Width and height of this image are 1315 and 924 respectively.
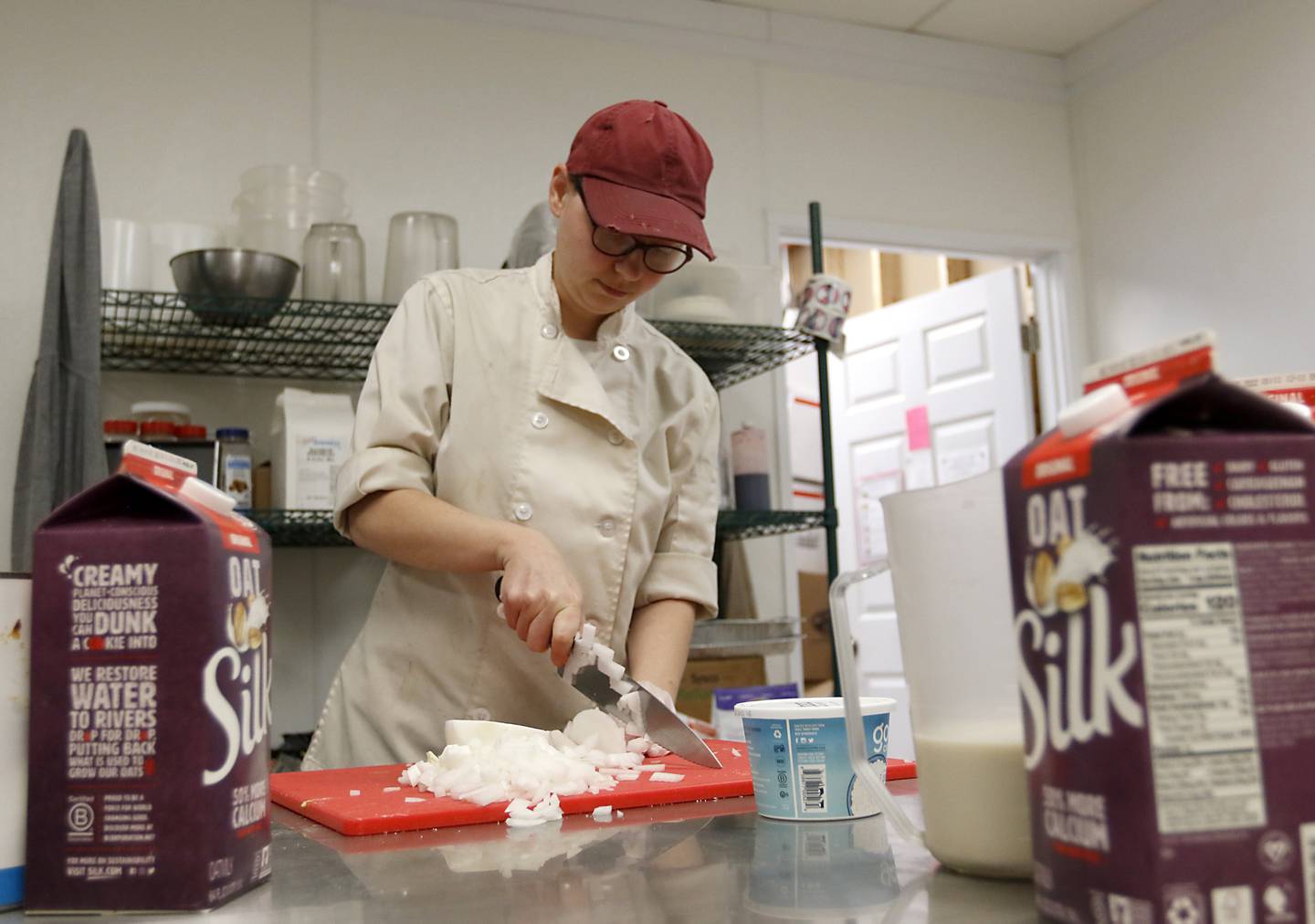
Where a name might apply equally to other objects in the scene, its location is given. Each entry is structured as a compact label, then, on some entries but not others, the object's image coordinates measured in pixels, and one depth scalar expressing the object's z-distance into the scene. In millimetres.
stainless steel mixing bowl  2198
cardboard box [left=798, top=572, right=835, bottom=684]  3709
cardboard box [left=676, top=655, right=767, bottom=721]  2582
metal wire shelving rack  2266
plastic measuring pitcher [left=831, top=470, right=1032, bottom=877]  568
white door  3598
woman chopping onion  1394
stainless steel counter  562
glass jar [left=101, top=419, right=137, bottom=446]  2221
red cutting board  846
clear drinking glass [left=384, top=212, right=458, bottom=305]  2432
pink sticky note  3906
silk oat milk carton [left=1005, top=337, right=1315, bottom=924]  424
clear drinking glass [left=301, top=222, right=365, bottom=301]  2355
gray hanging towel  2031
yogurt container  812
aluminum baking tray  2566
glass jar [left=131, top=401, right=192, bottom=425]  2307
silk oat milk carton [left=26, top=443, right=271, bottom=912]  534
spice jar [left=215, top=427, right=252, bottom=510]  2240
